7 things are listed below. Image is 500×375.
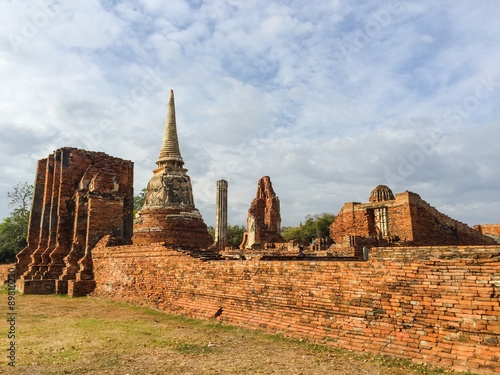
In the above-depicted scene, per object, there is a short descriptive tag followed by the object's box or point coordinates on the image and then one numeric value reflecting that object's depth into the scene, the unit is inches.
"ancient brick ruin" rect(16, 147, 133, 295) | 556.1
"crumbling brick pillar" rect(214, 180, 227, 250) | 1408.7
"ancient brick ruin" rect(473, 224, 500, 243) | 1193.8
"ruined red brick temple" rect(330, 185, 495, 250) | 698.2
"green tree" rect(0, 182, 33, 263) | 1136.2
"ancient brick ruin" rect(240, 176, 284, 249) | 1268.9
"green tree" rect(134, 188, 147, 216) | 1527.6
